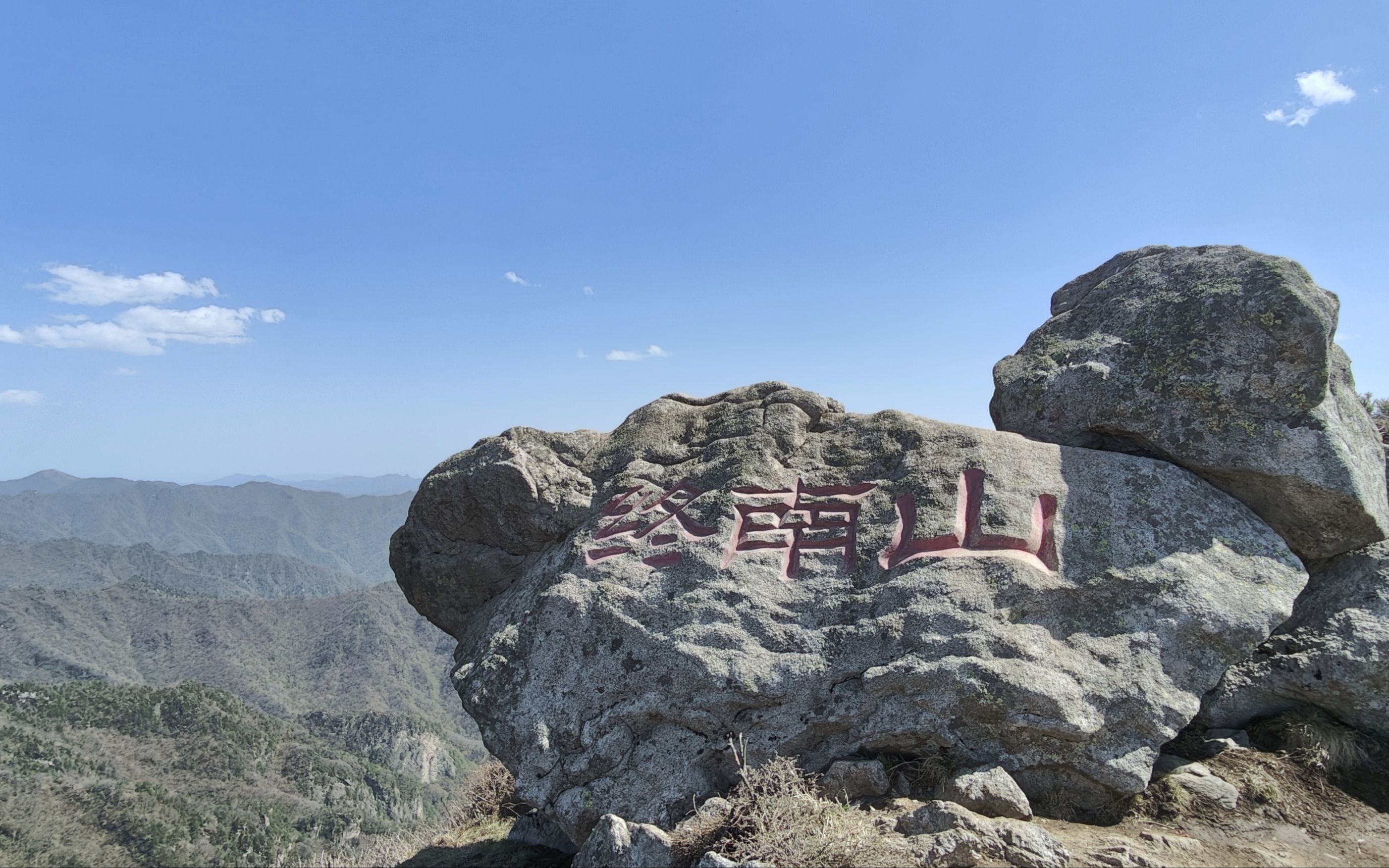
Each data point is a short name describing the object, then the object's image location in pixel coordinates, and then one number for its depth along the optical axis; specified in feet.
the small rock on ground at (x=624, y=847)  15.64
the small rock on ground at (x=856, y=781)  16.35
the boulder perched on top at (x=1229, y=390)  18.22
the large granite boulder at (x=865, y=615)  16.26
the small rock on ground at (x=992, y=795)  15.19
